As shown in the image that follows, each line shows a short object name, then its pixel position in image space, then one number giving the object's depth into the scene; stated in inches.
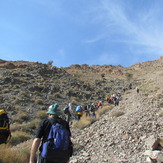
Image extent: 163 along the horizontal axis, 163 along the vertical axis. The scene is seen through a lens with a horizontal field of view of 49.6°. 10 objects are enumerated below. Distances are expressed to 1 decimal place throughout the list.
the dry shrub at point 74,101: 855.1
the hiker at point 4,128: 201.2
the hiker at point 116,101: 691.1
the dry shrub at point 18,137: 364.9
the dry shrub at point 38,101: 774.4
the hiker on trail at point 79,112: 480.2
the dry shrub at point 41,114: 613.5
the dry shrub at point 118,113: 447.8
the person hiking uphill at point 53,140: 104.0
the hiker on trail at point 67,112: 466.3
